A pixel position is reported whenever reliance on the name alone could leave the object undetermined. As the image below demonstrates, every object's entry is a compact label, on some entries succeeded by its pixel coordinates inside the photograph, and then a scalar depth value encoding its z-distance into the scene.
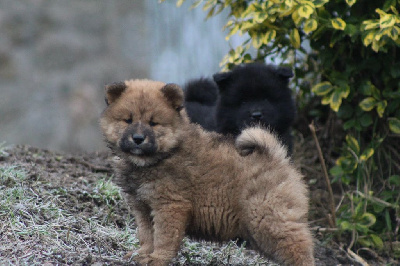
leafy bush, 10.73
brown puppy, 7.79
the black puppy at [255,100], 11.08
